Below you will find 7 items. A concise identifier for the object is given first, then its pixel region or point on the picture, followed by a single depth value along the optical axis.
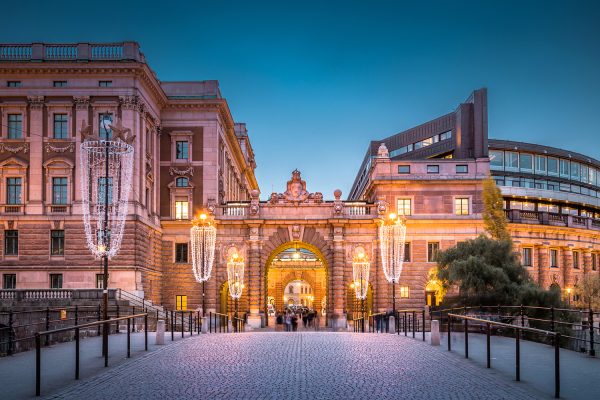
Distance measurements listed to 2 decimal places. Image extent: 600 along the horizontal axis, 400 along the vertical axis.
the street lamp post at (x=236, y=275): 55.34
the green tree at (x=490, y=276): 44.38
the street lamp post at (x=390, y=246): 52.45
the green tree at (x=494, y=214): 56.53
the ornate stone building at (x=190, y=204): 48.84
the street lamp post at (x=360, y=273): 54.59
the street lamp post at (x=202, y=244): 51.38
